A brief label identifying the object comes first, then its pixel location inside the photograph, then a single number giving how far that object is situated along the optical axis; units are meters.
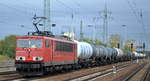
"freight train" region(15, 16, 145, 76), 26.55
